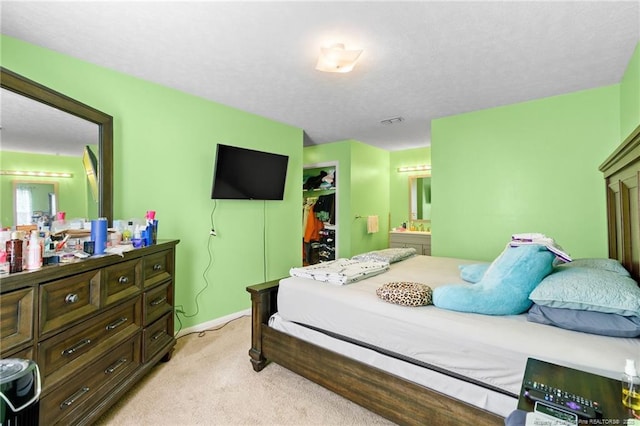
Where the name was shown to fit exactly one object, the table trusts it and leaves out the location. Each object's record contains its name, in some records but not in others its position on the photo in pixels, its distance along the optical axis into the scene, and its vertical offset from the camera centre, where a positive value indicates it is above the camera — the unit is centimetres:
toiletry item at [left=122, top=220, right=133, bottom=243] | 194 -10
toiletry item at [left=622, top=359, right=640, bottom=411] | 78 -50
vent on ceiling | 346 +116
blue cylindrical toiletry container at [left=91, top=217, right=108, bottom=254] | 162 -9
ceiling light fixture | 189 +106
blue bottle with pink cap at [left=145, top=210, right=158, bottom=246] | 202 -8
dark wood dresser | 117 -55
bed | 117 -65
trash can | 79 -50
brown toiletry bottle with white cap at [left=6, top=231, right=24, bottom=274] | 117 -14
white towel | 482 -17
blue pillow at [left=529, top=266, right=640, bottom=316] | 113 -34
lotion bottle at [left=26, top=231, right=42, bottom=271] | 125 -15
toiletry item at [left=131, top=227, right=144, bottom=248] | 192 -15
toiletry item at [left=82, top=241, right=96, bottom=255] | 157 -16
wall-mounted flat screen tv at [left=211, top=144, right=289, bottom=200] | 291 +46
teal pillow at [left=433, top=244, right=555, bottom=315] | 140 -39
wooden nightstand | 74 -53
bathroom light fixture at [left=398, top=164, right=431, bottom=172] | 489 +80
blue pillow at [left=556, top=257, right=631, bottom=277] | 157 -33
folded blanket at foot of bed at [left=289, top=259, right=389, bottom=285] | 196 -42
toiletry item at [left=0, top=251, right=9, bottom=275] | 115 -18
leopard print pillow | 153 -45
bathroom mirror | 488 +27
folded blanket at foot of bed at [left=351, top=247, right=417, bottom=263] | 262 -40
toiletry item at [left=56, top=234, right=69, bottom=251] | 146 -13
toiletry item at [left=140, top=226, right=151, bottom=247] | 197 -13
